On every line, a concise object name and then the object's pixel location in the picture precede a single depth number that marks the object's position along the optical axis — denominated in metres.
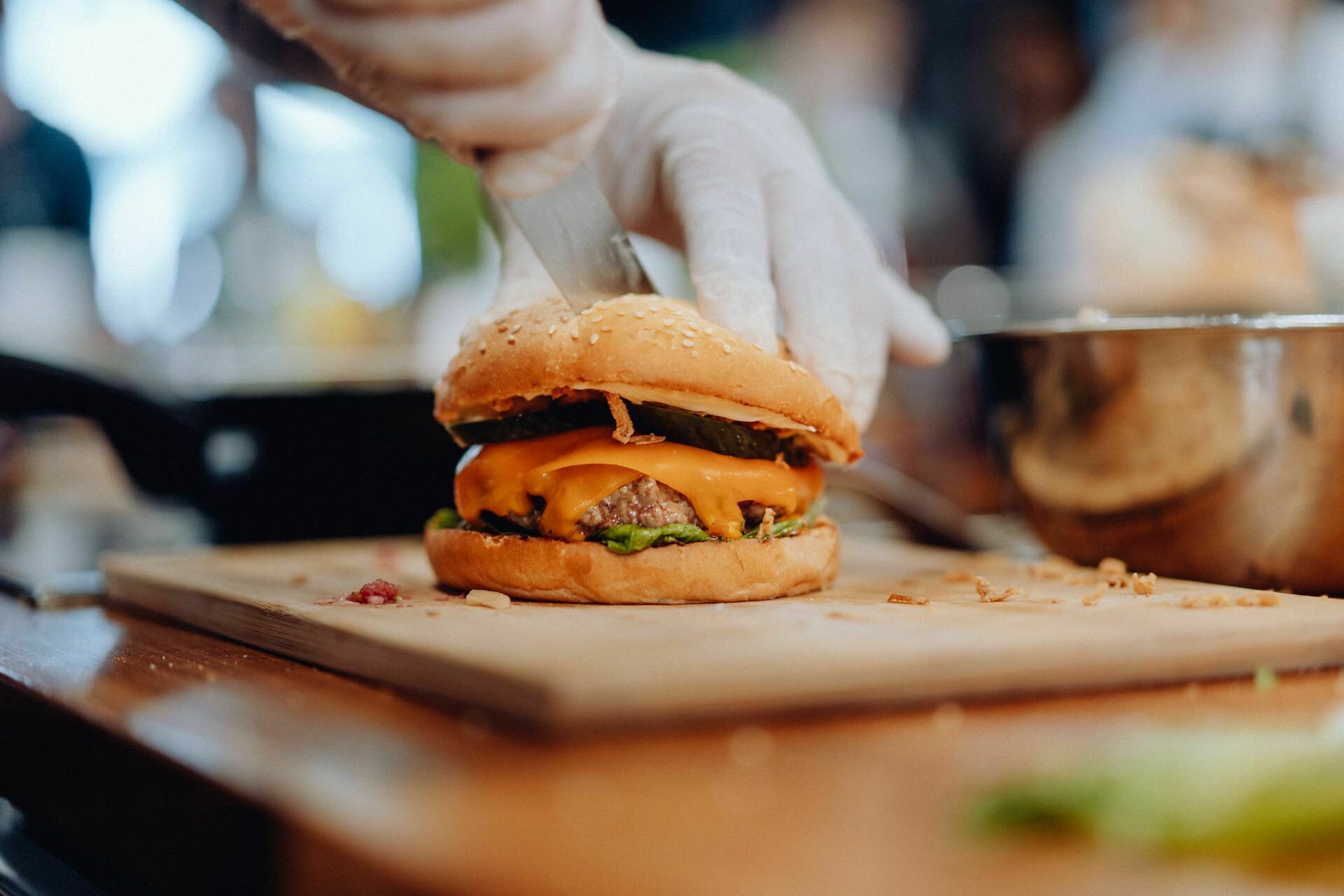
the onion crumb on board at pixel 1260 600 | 0.43
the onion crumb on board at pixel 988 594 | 0.45
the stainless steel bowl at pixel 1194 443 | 0.47
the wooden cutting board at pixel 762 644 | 0.35
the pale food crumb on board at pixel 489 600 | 0.44
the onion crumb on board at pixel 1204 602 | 0.43
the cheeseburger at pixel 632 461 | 0.45
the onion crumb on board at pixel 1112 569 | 0.48
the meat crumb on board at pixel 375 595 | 0.45
